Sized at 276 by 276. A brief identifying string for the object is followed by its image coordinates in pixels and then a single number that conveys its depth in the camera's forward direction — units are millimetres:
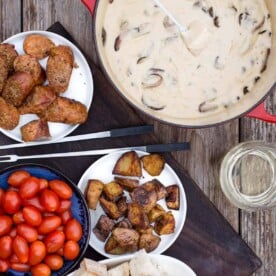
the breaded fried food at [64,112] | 1195
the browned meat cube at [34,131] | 1196
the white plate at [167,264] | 1186
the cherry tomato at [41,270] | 1165
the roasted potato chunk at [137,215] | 1217
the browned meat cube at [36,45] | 1204
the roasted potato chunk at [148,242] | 1223
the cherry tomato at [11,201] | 1170
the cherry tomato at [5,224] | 1168
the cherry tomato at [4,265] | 1176
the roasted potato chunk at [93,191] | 1209
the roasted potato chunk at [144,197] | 1220
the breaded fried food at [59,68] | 1194
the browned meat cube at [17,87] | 1184
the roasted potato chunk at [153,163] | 1229
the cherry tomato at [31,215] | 1166
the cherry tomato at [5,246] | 1168
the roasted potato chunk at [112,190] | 1221
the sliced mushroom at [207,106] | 1144
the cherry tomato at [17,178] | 1171
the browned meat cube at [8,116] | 1187
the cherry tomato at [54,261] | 1182
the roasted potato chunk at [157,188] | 1231
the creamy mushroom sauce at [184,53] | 1128
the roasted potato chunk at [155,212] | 1238
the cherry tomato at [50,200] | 1168
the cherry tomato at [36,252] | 1164
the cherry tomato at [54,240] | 1178
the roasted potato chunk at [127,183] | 1230
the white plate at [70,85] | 1219
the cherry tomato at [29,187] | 1161
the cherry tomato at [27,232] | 1170
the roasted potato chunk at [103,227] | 1221
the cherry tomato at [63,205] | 1182
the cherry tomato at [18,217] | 1179
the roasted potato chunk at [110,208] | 1223
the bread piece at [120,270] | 1158
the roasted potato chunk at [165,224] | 1229
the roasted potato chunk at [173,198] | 1239
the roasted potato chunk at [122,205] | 1232
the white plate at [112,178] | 1229
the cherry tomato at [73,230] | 1182
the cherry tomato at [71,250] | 1176
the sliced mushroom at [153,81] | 1134
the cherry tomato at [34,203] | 1182
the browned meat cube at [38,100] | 1190
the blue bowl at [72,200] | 1184
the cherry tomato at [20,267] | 1180
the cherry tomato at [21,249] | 1158
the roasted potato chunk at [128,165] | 1221
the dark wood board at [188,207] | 1249
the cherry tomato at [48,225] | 1177
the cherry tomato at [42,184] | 1177
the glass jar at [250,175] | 1262
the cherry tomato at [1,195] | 1180
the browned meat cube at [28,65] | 1192
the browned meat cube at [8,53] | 1199
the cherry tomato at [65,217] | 1197
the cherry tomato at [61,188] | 1169
